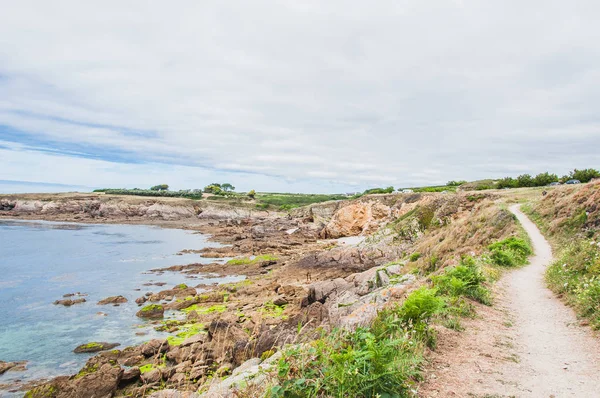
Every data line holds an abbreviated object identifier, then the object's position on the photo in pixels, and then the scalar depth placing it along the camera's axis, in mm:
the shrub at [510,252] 12758
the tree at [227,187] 167750
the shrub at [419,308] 5898
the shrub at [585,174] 38928
